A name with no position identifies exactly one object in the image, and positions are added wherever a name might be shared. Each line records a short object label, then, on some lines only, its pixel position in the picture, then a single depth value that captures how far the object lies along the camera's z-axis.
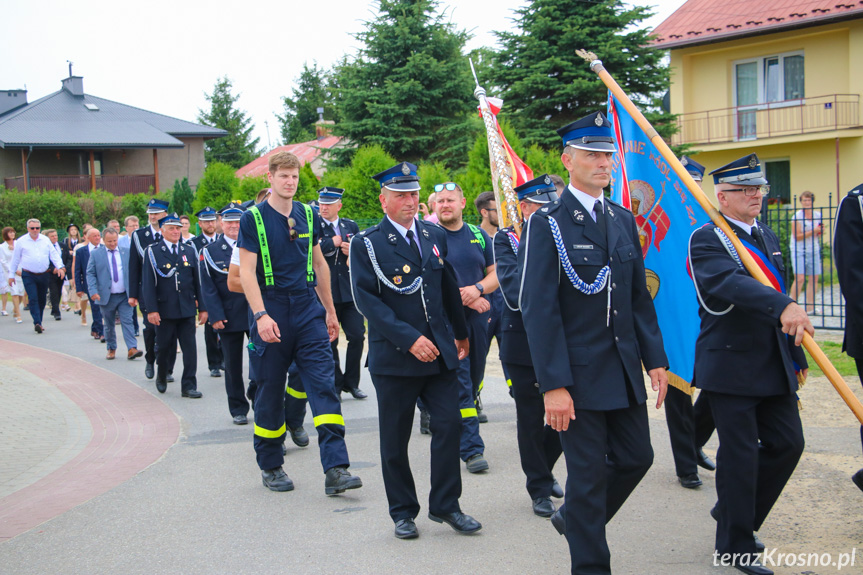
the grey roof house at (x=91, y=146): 45.34
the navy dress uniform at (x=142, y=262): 11.25
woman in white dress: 19.61
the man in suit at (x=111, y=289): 13.96
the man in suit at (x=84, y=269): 15.74
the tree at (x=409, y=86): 27.70
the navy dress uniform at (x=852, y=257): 4.95
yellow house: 24.83
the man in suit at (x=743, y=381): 4.39
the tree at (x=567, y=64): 23.28
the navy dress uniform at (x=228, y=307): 8.51
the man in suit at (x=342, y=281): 9.50
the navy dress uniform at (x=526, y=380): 5.60
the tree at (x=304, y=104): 72.62
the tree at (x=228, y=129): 74.06
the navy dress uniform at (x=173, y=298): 10.43
